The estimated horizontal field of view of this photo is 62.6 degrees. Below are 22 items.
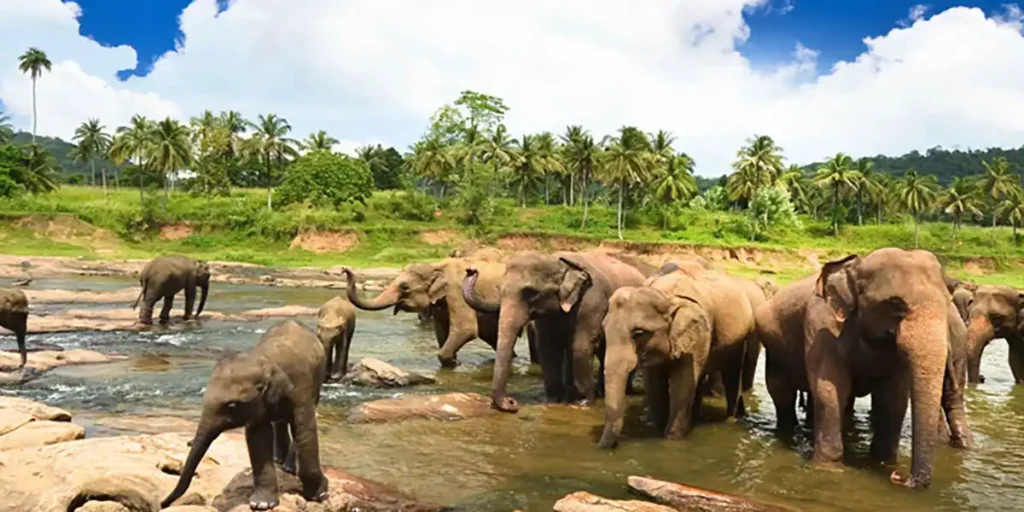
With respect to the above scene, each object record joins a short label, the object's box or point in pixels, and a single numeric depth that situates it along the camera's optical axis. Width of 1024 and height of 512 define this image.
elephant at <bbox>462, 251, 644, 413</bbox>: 13.62
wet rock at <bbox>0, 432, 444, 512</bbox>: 8.23
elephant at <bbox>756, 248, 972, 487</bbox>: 9.15
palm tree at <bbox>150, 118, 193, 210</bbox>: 77.88
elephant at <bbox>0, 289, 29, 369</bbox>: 16.17
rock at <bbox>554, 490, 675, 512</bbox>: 8.55
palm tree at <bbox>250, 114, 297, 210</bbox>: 85.81
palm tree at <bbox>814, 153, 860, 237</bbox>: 90.38
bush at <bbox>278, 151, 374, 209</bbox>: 78.31
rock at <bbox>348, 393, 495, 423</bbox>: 13.41
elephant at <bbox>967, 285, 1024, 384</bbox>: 17.47
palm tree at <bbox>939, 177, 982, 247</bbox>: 87.38
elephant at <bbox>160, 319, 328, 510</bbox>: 7.42
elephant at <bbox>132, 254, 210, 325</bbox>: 24.78
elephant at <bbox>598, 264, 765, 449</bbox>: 11.17
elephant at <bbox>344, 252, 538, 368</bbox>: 18.23
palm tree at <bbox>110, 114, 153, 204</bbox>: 86.12
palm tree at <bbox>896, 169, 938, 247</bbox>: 88.88
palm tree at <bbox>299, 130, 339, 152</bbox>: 91.19
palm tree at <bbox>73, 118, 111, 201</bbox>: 107.44
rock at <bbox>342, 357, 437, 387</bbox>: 16.33
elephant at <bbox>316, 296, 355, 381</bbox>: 15.56
